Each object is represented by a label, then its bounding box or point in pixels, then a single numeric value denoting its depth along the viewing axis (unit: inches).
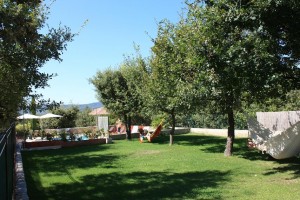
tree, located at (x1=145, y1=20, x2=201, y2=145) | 615.5
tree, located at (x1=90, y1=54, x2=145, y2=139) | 1075.5
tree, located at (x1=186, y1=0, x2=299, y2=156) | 362.3
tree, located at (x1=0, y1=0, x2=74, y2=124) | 248.2
